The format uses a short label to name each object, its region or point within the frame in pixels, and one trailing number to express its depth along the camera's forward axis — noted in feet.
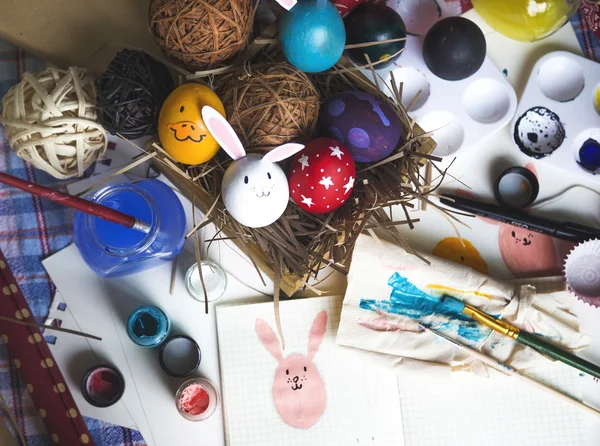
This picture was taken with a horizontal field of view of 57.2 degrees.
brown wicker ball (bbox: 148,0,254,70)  2.13
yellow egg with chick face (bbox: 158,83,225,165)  2.16
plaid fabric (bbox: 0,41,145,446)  2.85
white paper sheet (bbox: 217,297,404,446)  2.79
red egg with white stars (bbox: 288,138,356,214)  2.17
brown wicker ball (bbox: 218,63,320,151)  2.21
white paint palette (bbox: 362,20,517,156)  2.86
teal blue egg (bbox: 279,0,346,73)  2.18
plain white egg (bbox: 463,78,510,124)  2.89
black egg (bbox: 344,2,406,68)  2.63
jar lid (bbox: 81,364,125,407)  2.73
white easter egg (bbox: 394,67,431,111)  2.89
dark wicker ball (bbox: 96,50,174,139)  2.30
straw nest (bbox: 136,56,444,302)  2.38
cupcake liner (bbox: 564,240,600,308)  2.81
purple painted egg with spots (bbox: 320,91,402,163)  2.25
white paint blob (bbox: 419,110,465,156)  2.88
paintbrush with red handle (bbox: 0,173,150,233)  2.11
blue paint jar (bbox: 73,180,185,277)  2.57
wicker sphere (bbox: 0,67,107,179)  2.39
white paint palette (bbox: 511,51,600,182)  2.87
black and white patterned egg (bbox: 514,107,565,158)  2.88
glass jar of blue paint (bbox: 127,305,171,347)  2.71
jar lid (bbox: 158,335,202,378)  2.77
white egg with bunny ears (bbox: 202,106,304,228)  2.11
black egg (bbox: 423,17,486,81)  2.70
